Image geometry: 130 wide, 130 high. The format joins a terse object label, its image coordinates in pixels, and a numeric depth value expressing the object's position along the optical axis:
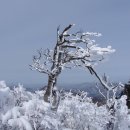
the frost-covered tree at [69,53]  16.41
